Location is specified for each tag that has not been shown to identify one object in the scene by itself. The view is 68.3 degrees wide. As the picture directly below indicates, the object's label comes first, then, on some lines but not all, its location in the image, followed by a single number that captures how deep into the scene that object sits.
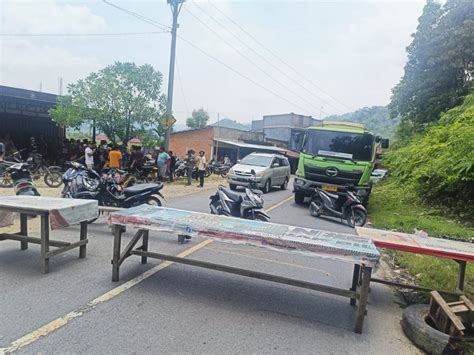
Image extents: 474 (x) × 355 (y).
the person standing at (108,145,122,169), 12.50
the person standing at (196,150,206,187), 15.15
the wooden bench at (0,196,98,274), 4.18
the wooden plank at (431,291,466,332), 3.08
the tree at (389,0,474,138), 17.19
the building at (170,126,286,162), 30.00
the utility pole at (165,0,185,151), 14.28
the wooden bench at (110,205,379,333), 3.36
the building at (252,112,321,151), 41.96
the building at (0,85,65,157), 16.39
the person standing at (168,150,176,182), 15.62
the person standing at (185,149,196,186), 15.50
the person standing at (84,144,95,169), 13.14
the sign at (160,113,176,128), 14.26
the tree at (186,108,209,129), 50.53
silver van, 13.92
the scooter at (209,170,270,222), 7.39
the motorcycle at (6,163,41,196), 7.25
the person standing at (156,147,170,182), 14.39
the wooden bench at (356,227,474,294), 3.73
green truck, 9.84
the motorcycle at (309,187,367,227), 8.80
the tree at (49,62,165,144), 15.17
